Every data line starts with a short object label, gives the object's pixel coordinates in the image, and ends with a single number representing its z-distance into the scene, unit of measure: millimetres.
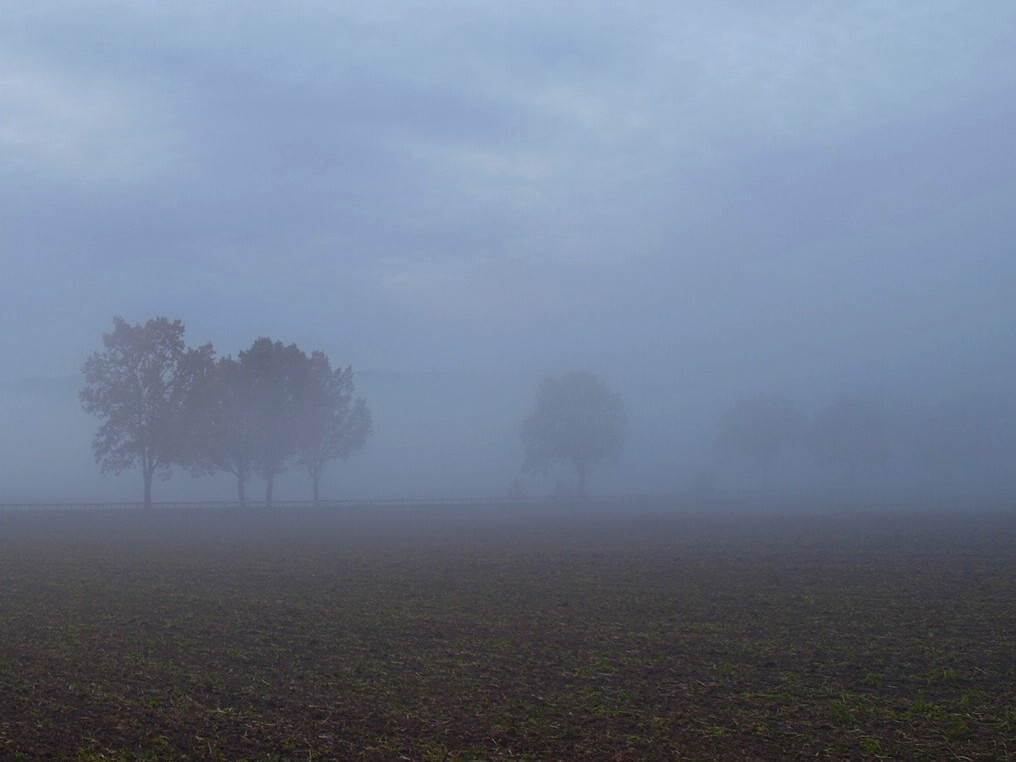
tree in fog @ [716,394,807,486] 153250
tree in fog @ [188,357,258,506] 77875
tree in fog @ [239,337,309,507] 85188
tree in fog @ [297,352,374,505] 90250
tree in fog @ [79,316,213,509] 73938
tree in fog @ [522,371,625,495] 118938
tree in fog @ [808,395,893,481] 155125
